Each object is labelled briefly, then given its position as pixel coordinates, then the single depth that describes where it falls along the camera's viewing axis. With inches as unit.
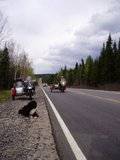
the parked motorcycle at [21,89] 482.7
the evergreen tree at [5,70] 1215.0
